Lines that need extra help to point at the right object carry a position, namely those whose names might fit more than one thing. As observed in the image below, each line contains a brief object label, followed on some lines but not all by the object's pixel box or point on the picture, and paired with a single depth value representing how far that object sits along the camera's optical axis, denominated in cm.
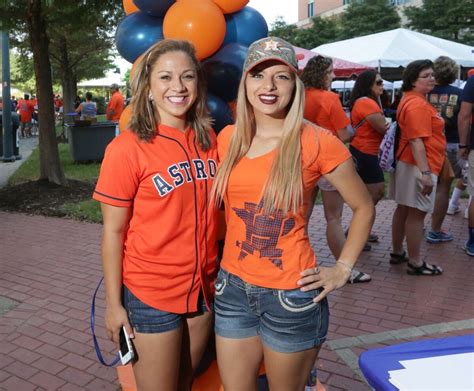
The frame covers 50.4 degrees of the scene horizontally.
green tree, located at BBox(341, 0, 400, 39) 3500
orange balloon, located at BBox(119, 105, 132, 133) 243
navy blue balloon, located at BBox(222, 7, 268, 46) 280
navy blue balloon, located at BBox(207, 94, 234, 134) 258
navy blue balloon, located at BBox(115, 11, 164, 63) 271
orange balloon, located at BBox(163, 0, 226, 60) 253
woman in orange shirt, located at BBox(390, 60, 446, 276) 429
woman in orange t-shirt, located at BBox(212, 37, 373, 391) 183
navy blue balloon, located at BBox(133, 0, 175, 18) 262
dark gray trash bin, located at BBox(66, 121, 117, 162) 1200
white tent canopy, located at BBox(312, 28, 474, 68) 1225
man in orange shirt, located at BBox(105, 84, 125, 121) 1388
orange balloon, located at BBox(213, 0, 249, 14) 272
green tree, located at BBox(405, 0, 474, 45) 2884
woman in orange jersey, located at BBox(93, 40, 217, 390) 190
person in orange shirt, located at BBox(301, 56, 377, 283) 416
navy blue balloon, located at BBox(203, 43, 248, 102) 258
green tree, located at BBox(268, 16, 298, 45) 3936
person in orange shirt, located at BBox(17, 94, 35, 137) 1931
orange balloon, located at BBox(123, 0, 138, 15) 295
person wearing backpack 532
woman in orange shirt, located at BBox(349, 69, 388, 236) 470
